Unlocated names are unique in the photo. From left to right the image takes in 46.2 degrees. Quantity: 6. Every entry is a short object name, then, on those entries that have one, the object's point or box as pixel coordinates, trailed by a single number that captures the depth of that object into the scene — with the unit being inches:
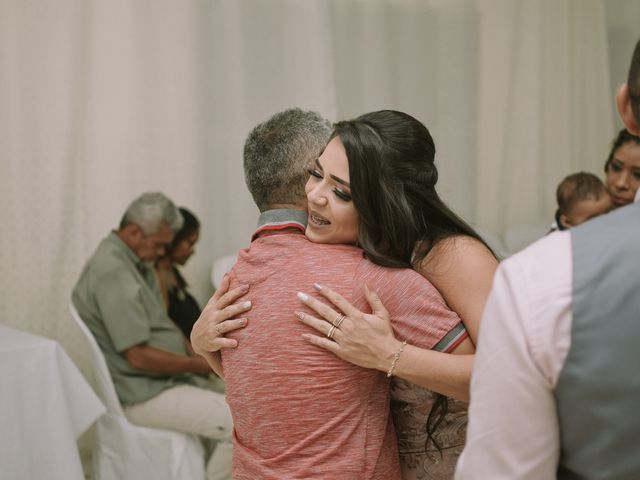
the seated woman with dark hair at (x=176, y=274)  131.6
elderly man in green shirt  109.9
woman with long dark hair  45.6
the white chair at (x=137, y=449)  105.3
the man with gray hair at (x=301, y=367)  46.2
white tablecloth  87.9
